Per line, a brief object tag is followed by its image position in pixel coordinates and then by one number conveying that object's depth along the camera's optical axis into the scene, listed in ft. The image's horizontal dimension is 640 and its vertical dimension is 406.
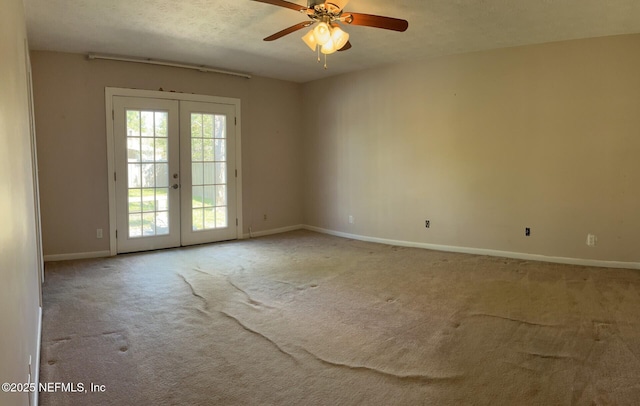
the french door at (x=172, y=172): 17.65
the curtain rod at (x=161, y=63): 16.65
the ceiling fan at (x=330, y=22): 10.23
